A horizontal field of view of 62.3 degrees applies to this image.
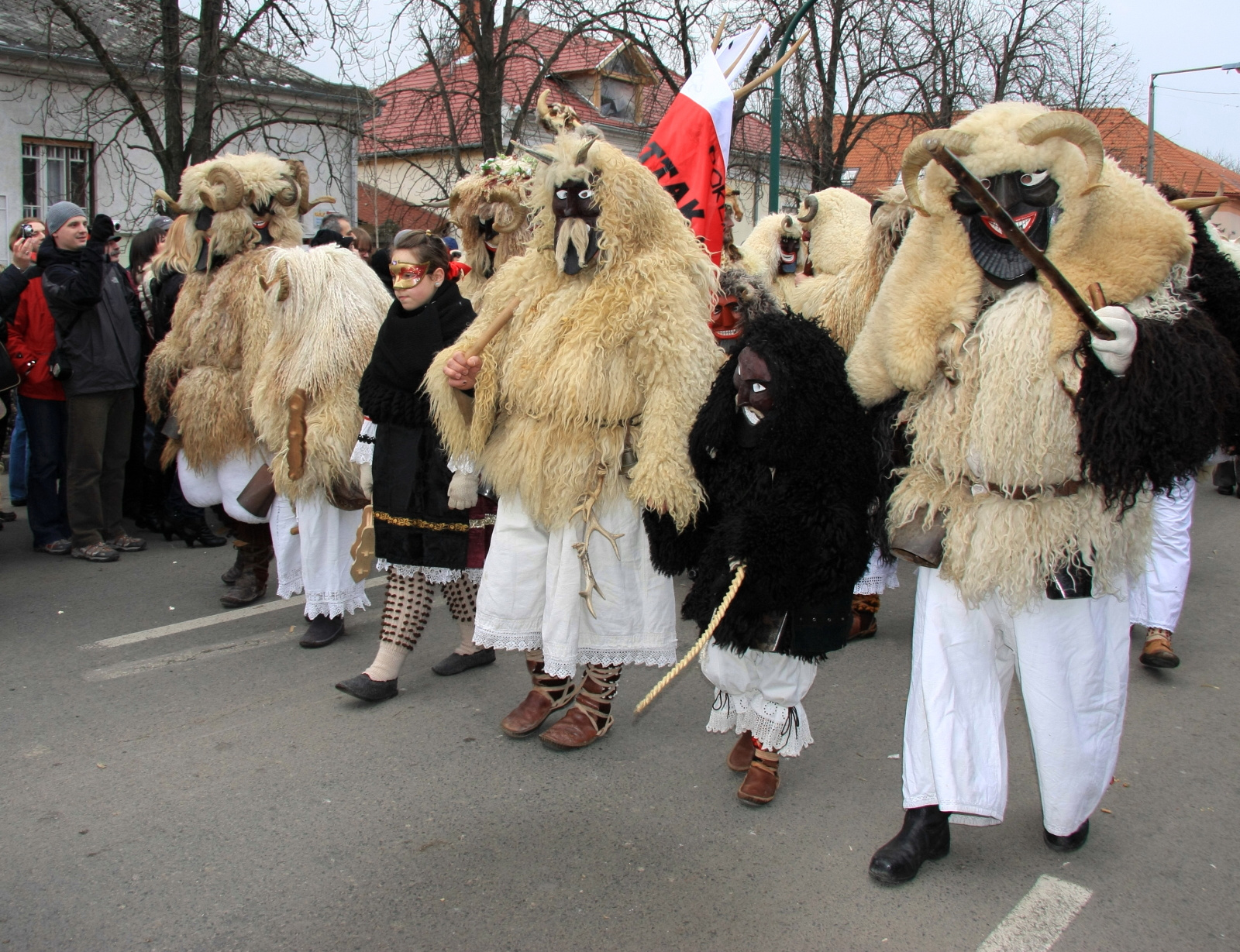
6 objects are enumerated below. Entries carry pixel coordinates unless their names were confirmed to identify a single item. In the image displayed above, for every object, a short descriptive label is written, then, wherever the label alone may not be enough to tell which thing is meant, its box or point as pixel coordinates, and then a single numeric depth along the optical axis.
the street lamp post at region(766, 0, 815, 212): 10.78
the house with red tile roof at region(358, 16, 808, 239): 13.41
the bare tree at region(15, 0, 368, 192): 10.75
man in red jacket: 6.35
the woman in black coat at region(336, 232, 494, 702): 4.12
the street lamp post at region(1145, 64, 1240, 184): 18.30
